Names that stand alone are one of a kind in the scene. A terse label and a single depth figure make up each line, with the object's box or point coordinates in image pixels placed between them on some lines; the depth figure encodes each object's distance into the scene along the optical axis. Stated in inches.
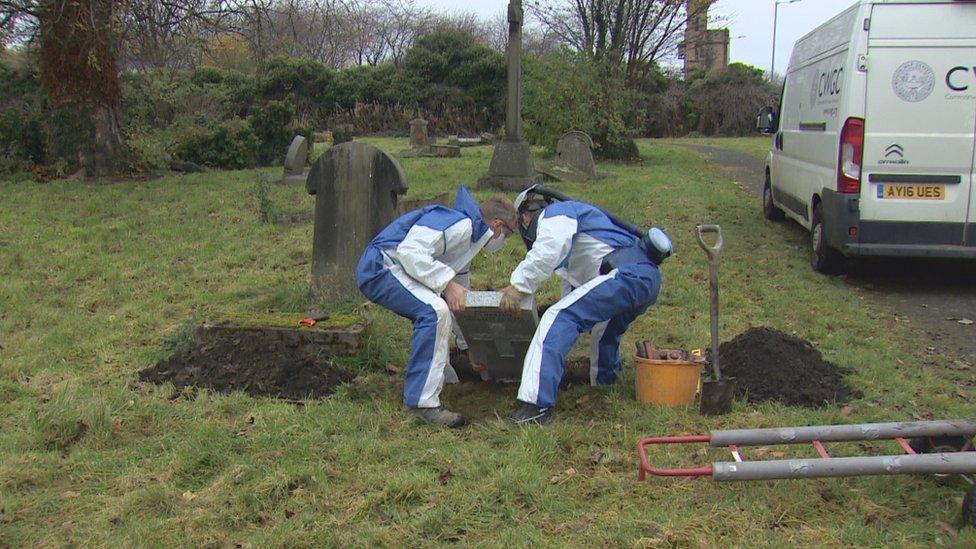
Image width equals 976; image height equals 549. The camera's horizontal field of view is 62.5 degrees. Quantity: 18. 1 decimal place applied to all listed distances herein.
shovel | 176.2
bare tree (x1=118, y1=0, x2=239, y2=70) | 510.0
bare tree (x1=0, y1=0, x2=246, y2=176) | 490.3
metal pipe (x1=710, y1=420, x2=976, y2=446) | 140.6
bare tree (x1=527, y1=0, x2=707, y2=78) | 884.0
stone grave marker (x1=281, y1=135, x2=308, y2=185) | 559.5
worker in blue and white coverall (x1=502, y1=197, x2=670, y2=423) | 174.2
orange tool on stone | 223.0
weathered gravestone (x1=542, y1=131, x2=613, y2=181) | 598.9
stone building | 950.4
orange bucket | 181.5
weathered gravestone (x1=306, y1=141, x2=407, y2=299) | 263.7
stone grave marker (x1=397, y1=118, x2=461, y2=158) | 835.4
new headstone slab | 183.9
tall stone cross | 539.5
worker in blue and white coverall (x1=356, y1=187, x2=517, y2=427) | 180.4
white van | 275.1
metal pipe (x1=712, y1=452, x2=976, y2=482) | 127.7
